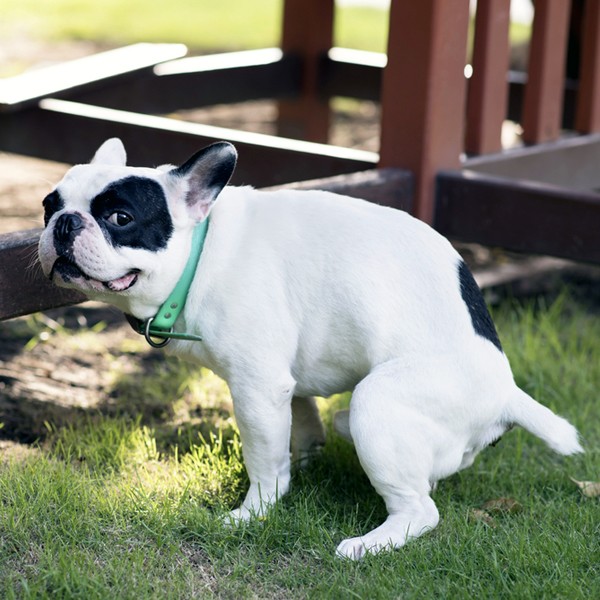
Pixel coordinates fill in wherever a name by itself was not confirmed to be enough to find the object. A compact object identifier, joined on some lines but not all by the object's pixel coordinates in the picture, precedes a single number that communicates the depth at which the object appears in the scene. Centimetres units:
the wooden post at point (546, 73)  751
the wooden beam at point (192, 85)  900
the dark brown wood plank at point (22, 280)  486
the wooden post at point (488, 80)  710
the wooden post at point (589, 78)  818
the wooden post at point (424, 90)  650
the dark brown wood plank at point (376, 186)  598
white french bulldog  425
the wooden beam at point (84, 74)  787
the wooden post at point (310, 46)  988
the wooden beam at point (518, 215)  629
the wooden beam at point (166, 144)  685
